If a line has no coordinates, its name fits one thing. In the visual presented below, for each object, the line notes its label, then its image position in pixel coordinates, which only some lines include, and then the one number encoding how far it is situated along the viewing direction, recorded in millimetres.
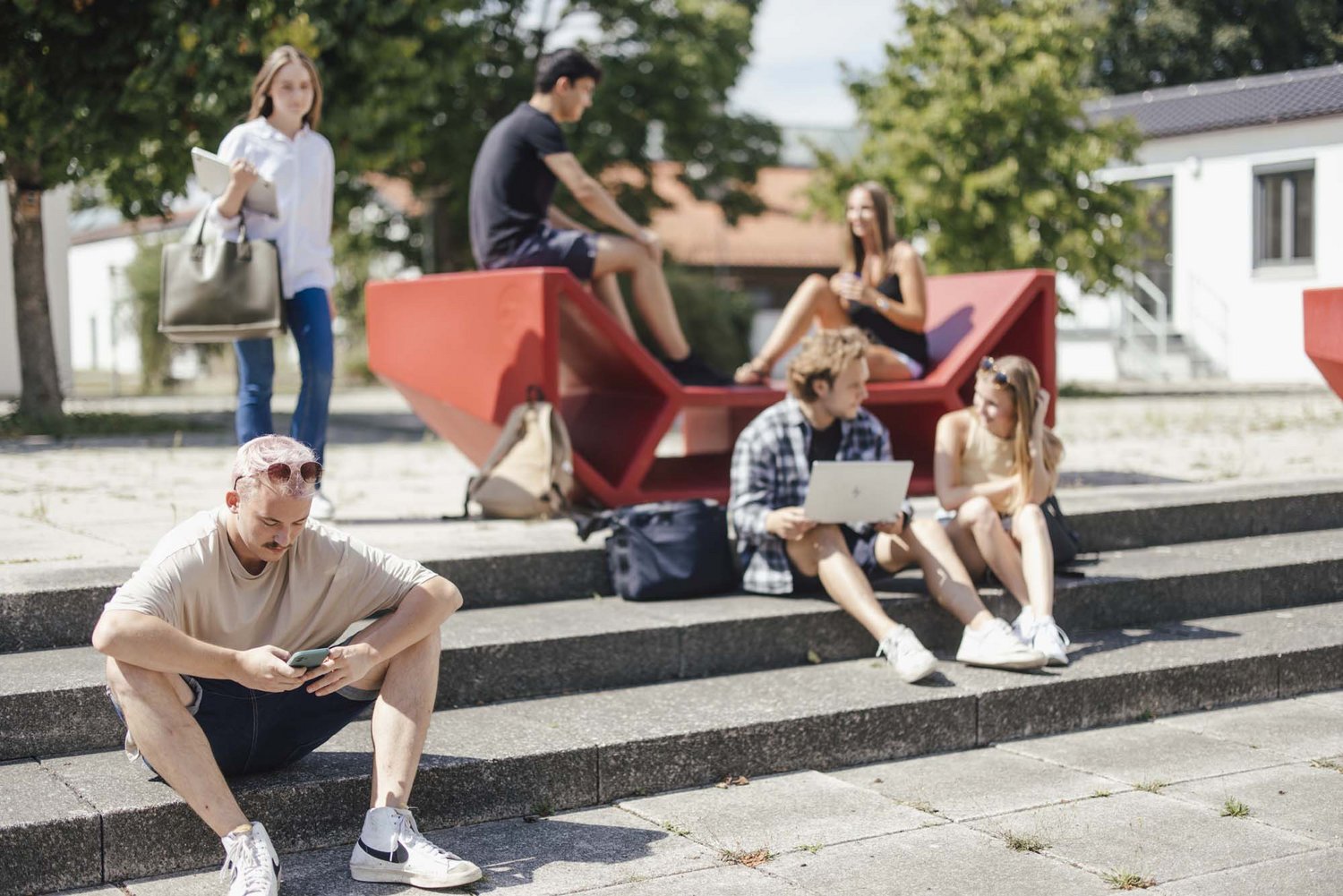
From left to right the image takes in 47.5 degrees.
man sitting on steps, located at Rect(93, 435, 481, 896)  3682
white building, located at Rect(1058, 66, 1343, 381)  26109
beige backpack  6730
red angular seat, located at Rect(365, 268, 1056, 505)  6984
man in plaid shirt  5742
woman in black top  7922
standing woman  6344
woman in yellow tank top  5945
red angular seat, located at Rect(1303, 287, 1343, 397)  7973
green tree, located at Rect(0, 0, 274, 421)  12062
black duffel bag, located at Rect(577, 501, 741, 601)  5887
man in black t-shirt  7176
